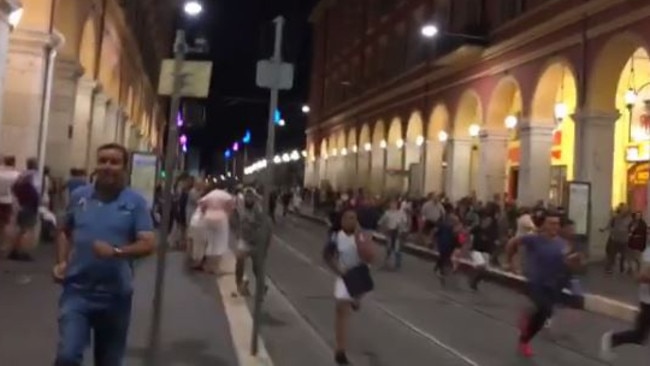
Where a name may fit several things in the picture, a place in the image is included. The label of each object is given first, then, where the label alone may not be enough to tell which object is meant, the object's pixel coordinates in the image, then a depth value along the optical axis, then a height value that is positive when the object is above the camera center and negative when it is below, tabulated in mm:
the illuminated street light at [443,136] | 40181 +3200
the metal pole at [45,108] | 20344 +1652
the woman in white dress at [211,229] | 18094 -434
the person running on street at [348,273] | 10320 -588
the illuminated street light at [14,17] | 16867 +2873
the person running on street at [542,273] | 11555 -531
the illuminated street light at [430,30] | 37281 +6771
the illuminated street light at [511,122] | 32688 +3174
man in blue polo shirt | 5699 -343
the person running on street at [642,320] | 10234 -889
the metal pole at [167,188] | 7975 +102
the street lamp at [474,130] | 35703 +3201
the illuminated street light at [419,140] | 43853 +3277
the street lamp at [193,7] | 14061 +2647
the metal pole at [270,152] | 9961 +539
